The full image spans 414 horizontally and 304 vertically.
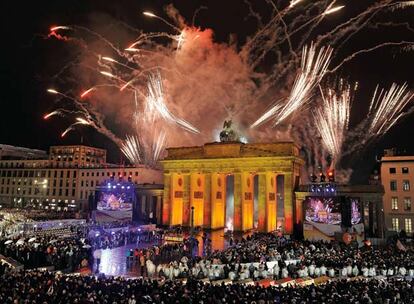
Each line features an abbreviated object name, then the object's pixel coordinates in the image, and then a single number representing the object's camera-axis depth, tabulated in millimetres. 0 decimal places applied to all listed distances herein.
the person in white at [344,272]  23641
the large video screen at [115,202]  56469
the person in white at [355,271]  23391
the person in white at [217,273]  22231
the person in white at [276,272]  23169
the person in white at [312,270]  23672
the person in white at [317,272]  23803
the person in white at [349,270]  23562
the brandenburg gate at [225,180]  52781
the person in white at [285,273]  23375
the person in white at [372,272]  23016
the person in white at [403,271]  23203
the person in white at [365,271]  23053
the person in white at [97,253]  30769
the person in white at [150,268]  23812
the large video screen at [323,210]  42094
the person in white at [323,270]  23911
